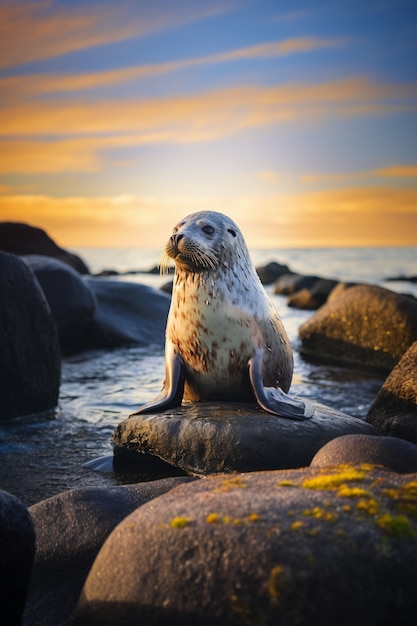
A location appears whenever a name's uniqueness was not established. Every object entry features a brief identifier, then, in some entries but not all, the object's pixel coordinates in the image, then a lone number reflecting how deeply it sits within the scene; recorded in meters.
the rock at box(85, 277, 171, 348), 13.38
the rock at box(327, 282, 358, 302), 17.97
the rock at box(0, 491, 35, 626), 3.22
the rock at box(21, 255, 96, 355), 12.52
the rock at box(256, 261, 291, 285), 35.94
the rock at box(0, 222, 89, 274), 28.98
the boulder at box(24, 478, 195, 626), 3.44
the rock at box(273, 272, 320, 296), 26.58
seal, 5.83
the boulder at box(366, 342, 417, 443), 6.29
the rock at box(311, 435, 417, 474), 3.81
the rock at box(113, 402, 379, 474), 5.23
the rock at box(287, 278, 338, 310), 21.12
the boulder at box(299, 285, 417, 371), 11.16
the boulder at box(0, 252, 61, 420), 7.70
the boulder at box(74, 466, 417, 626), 2.66
